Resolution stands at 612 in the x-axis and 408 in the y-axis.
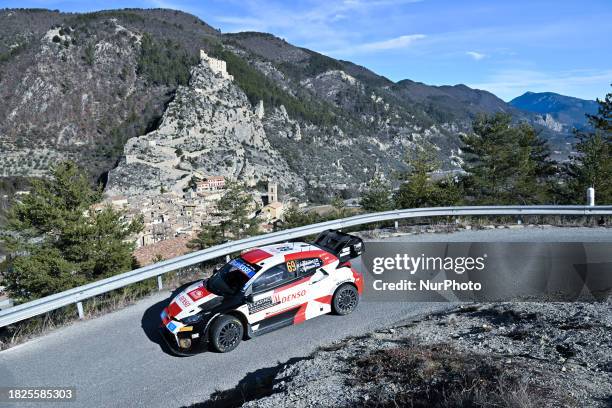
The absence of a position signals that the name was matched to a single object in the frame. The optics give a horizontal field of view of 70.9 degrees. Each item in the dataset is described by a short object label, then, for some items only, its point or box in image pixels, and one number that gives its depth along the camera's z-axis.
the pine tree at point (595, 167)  23.86
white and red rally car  6.88
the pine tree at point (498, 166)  25.52
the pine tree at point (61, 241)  18.94
